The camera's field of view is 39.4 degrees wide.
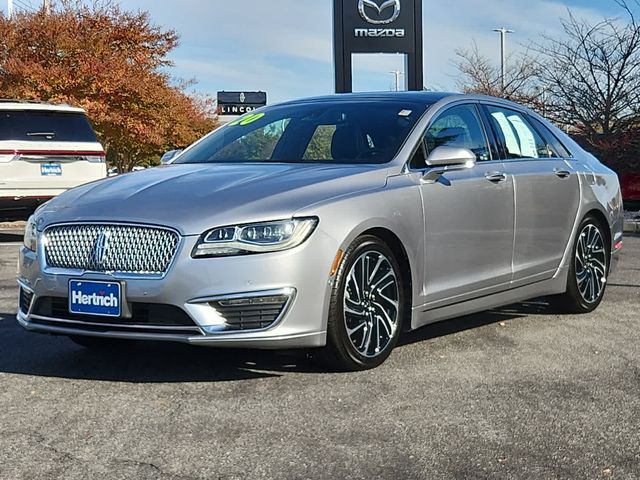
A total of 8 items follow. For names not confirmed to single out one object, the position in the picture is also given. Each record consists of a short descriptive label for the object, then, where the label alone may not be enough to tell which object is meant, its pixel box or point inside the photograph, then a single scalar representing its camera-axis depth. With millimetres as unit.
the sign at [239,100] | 54422
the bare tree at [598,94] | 17125
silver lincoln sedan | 4102
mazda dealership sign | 19156
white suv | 11281
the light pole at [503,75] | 26066
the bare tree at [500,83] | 20775
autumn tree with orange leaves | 19062
